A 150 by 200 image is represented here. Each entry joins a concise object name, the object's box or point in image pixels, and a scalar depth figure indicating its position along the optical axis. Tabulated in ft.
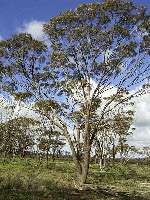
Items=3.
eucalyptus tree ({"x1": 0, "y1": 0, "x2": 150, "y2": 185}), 37.06
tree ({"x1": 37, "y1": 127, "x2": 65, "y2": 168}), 78.28
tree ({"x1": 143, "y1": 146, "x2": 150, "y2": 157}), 122.56
